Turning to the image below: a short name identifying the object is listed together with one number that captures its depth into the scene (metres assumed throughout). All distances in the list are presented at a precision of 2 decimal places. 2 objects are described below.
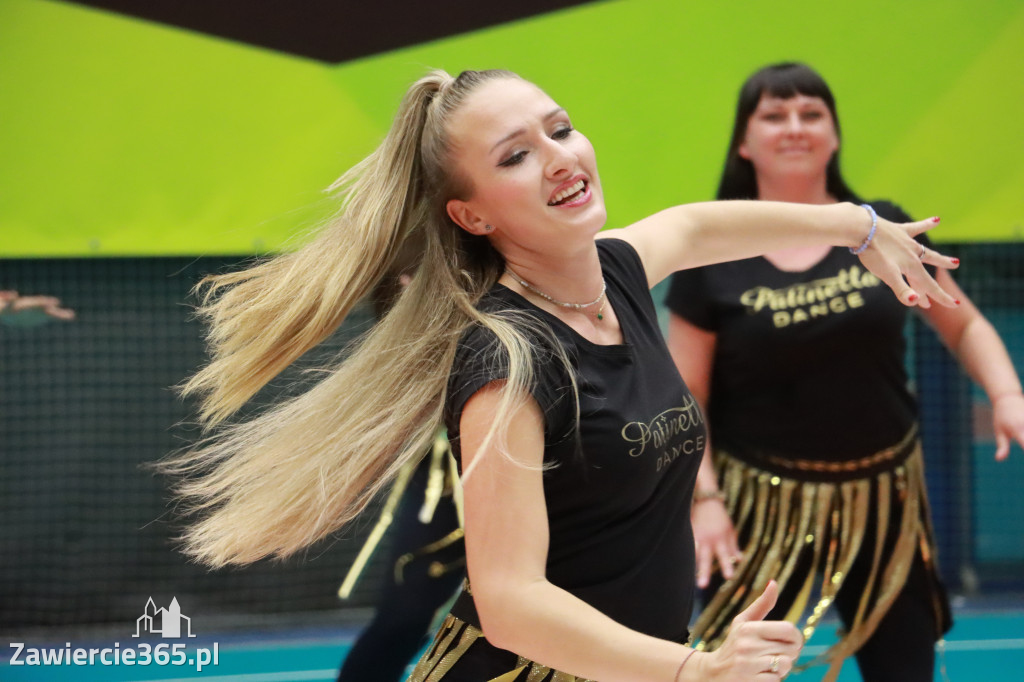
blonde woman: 4.40
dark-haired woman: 5.20
